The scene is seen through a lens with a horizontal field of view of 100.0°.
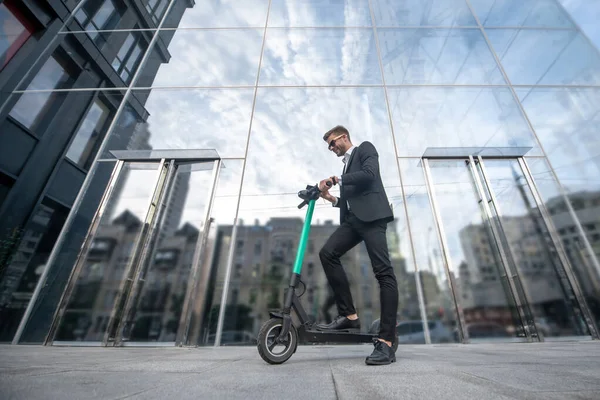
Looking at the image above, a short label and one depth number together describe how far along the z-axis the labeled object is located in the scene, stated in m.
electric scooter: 1.51
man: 1.65
